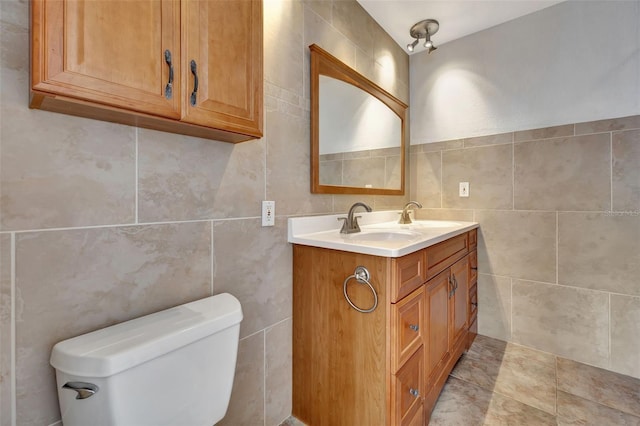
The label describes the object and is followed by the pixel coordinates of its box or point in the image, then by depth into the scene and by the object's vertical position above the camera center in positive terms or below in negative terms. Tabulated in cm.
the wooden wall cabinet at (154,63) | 58 +37
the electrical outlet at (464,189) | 227 +18
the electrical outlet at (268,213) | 126 -1
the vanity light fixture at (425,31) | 205 +134
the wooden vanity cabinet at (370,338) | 109 -55
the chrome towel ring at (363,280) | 110 -27
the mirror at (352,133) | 152 +51
